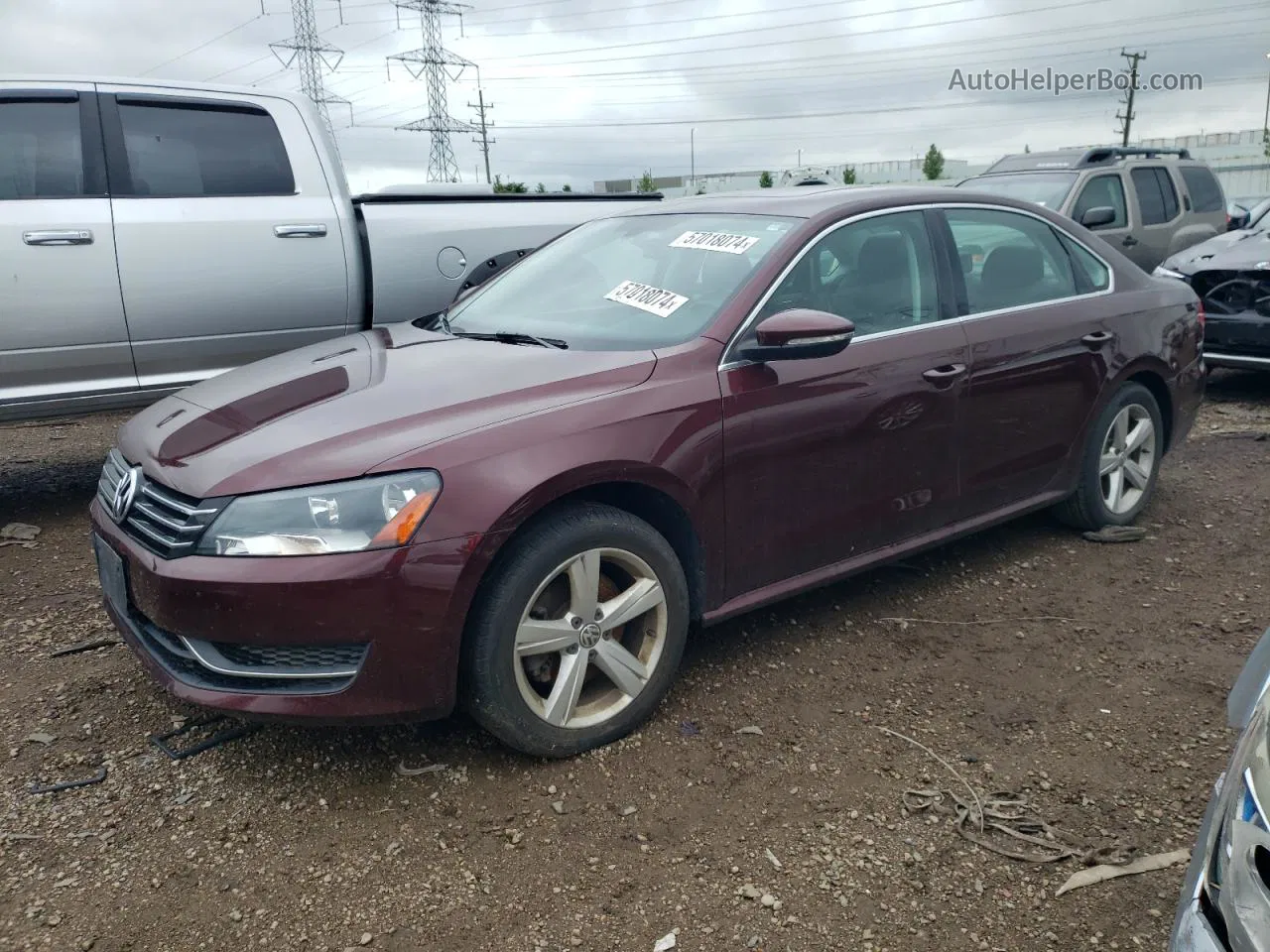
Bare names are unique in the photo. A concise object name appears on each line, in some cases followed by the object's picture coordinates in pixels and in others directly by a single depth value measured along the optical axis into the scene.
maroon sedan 2.59
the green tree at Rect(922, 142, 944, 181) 50.41
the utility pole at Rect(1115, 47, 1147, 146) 61.22
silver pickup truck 4.78
